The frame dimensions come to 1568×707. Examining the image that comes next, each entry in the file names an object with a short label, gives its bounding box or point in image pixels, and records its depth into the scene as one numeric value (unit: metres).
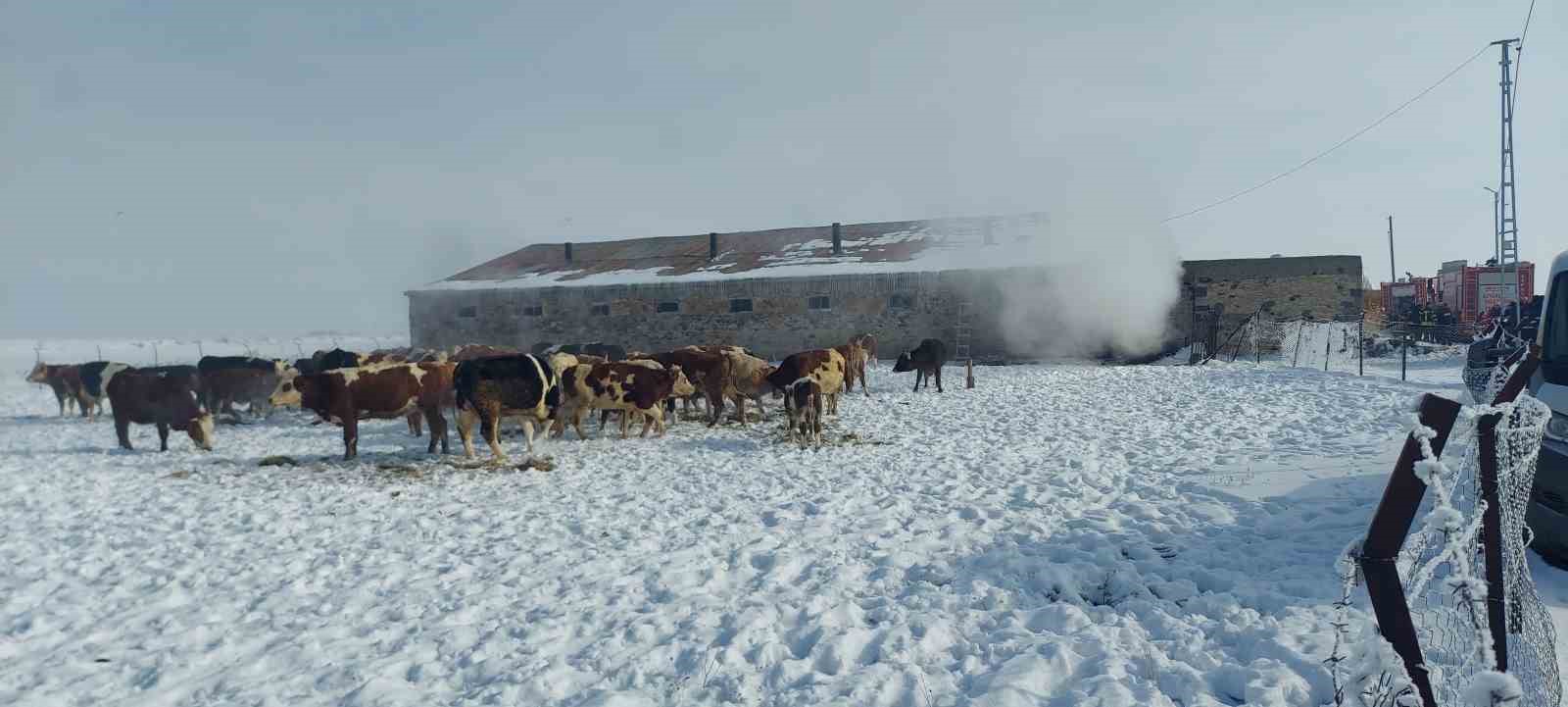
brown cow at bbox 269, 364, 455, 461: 10.63
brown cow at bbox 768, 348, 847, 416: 13.01
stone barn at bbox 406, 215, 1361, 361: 25.83
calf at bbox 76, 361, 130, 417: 16.08
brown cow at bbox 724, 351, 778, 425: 13.36
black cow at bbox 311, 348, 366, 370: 17.48
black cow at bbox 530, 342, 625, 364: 19.61
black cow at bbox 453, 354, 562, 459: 10.48
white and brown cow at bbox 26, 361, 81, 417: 16.81
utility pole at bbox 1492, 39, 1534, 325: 23.84
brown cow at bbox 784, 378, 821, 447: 11.02
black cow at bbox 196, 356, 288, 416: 15.60
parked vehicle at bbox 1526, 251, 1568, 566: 4.74
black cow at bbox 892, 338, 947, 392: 17.66
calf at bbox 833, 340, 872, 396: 17.03
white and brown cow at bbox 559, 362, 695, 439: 11.88
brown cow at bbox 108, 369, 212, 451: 11.64
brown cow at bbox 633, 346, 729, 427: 13.36
